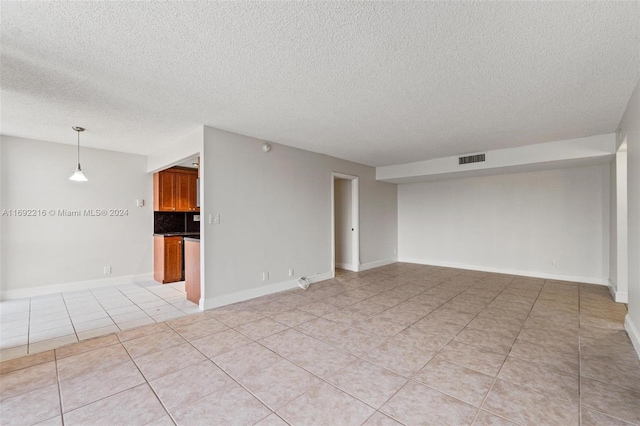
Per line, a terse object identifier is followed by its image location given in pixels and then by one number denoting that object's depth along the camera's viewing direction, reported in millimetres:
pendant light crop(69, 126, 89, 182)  4078
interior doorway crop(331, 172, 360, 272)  6273
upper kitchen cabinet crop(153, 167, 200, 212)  5555
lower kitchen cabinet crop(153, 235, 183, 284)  5270
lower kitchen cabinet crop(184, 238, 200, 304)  3959
